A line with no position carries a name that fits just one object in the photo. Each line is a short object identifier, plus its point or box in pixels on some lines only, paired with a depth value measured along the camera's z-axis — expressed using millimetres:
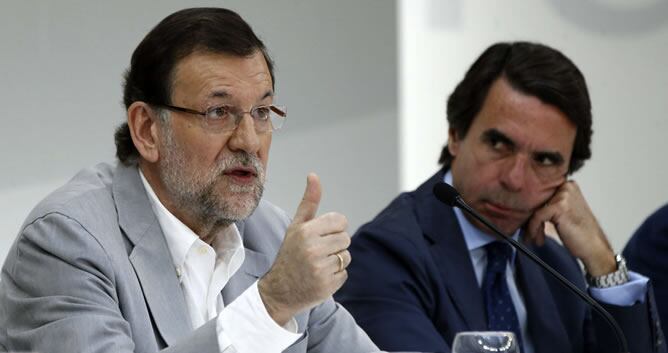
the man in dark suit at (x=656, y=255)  6512
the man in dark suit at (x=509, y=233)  5480
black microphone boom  4555
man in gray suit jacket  3908
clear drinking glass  3695
